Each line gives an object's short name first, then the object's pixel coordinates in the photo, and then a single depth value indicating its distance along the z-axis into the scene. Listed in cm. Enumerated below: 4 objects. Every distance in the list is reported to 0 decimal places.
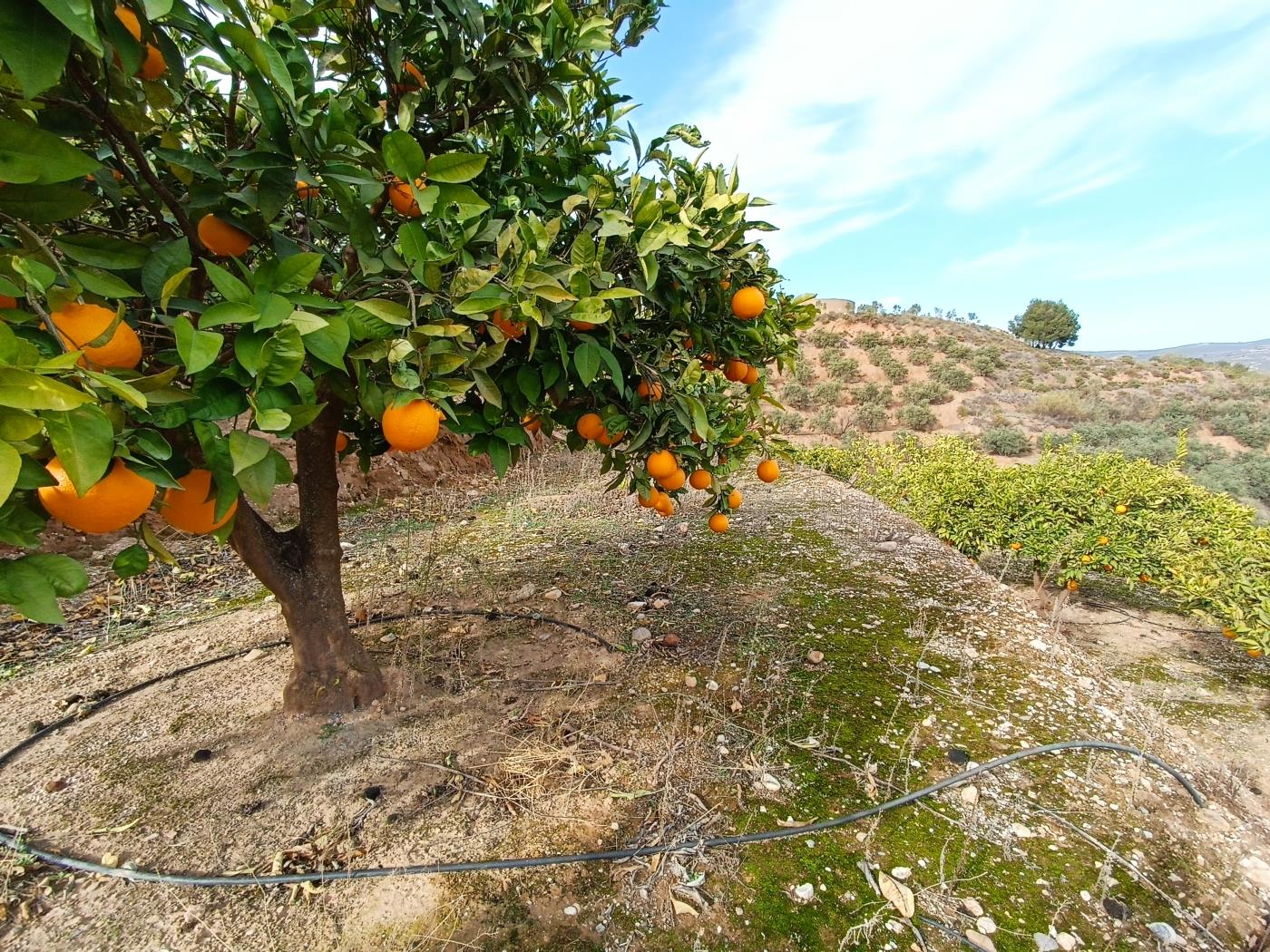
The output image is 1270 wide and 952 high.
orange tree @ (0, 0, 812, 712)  82
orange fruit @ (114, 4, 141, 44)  88
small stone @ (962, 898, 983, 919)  157
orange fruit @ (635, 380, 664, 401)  173
